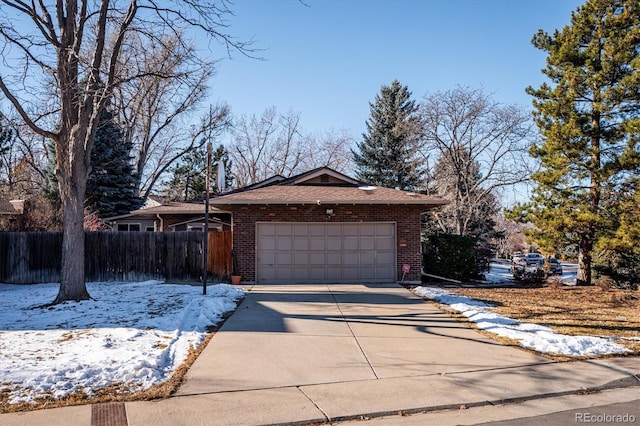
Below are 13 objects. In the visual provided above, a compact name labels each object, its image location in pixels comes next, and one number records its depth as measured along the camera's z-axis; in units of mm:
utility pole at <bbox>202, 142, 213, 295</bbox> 12248
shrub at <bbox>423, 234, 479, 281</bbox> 17344
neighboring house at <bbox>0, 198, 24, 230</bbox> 23162
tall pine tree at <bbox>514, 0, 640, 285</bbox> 15203
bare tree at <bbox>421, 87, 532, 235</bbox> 25297
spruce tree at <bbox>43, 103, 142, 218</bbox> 24734
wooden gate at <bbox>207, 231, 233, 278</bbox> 15623
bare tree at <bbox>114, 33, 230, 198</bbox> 30656
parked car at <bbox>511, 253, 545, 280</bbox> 17764
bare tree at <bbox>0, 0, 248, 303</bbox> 10539
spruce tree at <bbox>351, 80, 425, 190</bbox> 29359
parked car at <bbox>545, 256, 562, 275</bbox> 25430
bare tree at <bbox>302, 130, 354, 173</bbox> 39500
